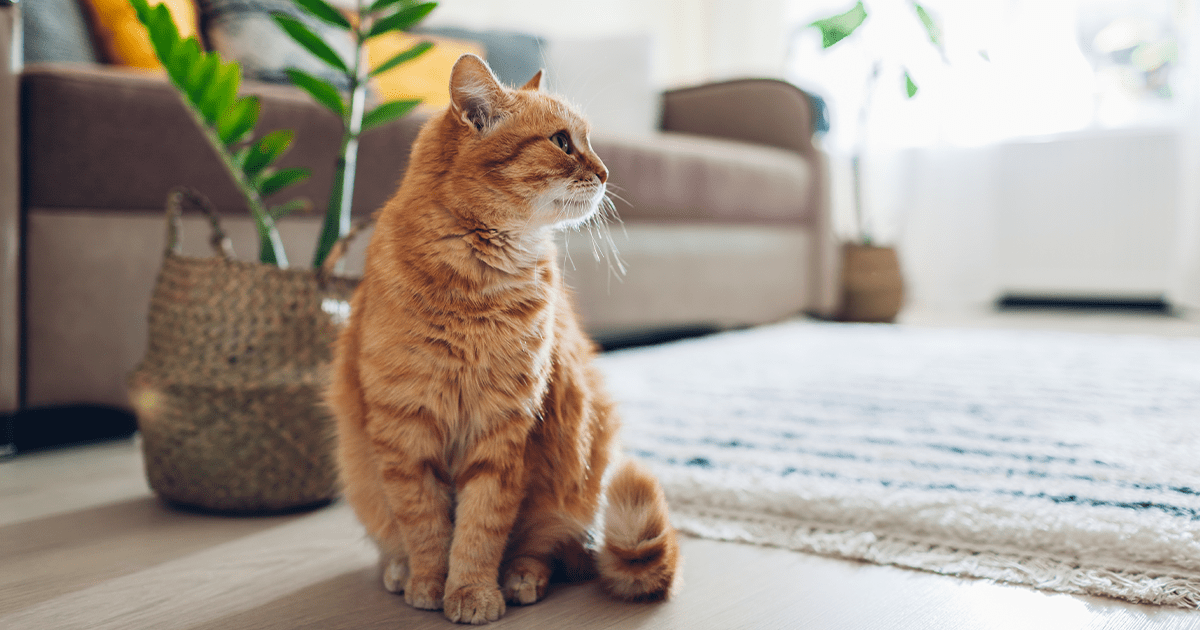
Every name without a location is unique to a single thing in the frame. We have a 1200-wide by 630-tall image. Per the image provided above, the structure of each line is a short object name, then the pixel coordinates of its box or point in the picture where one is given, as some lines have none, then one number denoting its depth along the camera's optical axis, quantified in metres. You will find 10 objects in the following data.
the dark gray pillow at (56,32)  1.52
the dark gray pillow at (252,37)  1.88
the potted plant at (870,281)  2.99
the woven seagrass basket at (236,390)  0.91
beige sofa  1.15
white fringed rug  0.78
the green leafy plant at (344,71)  0.95
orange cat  0.68
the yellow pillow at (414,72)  2.22
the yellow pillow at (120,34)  1.70
